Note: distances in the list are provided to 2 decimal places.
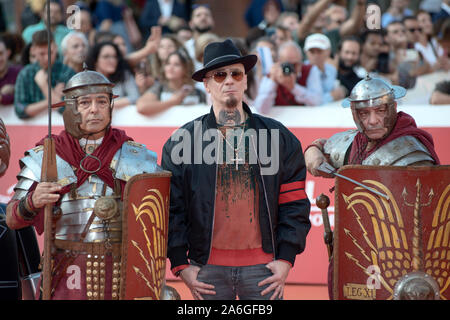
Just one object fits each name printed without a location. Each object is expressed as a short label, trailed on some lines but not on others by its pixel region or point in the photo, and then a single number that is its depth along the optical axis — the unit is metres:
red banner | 13.43
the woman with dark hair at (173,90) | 14.40
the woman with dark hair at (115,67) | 14.88
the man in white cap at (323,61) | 15.38
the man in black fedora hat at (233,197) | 8.87
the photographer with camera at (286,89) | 14.04
